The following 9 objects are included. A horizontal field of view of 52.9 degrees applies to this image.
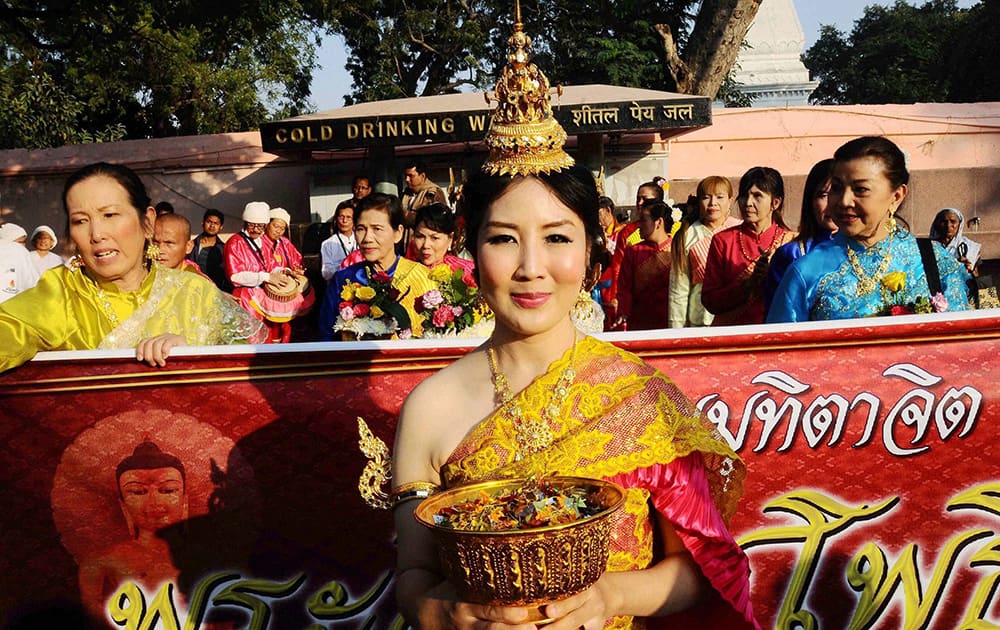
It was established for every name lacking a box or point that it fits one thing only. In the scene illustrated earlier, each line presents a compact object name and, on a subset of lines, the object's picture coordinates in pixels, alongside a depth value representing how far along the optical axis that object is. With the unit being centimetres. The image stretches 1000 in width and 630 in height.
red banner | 338
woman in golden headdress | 204
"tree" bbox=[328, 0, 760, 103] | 2134
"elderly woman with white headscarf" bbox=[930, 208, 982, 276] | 856
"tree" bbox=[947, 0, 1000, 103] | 2750
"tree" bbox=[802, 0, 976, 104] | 3512
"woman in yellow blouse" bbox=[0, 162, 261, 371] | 362
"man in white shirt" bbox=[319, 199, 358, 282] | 938
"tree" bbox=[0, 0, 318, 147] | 1282
